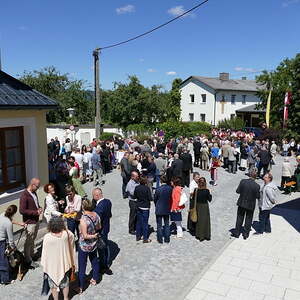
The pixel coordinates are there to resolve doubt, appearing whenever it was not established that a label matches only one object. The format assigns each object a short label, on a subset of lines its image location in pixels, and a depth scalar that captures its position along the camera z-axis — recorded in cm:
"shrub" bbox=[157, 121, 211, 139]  2984
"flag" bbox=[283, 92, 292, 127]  2188
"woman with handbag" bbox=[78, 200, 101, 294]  542
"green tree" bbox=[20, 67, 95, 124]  3488
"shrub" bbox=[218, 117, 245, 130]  3684
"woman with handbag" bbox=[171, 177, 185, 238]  782
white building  4459
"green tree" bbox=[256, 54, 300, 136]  2640
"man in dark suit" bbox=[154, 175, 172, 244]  741
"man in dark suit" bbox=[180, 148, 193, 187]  1275
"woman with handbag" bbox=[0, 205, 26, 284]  552
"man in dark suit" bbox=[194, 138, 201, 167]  1694
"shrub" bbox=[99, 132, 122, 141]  2644
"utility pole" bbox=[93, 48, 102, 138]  1739
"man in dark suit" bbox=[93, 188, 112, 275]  595
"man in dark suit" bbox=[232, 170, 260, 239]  782
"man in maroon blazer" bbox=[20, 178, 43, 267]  636
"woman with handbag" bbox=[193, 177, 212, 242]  778
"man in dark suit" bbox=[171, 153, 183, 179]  1186
